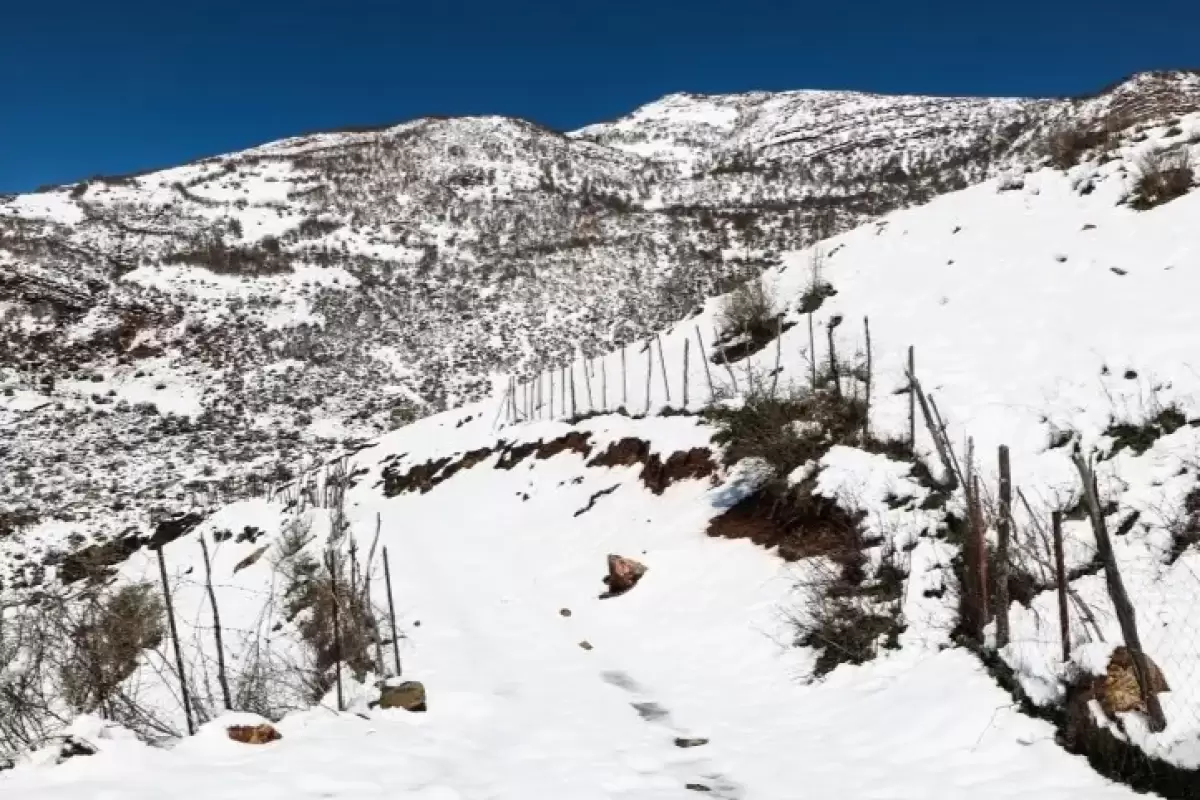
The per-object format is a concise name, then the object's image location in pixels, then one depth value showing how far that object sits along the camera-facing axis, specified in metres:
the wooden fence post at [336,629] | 7.56
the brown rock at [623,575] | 12.90
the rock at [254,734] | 6.22
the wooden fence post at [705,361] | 19.98
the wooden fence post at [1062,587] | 5.96
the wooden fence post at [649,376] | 23.38
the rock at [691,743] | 7.10
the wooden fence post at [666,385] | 23.16
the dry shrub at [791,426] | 12.72
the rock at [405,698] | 7.79
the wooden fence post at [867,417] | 13.35
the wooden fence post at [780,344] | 19.20
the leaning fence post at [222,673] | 7.05
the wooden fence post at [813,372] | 15.39
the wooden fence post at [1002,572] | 6.95
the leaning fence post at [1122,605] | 5.16
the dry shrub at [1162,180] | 17.45
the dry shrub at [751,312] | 23.59
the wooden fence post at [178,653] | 6.48
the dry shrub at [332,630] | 8.84
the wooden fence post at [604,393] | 26.57
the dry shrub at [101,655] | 6.84
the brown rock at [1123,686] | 5.39
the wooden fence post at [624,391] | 25.63
